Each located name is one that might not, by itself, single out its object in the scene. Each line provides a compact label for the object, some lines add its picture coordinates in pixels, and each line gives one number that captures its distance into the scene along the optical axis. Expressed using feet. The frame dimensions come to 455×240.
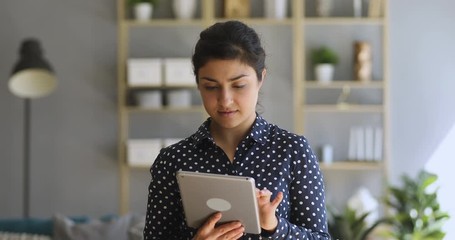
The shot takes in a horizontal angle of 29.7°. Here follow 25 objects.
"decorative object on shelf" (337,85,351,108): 20.83
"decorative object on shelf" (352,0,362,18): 20.58
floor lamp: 19.21
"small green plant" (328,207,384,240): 17.87
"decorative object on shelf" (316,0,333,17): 20.52
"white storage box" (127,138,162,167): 20.36
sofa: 15.27
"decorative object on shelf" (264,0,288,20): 20.45
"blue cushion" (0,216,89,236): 15.81
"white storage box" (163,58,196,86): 20.35
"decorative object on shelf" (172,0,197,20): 20.57
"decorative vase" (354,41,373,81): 20.30
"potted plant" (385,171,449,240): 19.15
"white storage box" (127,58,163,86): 20.33
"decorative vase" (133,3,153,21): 20.52
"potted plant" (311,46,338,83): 20.29
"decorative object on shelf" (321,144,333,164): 20.35
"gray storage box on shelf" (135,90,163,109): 20.40
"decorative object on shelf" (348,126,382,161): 20.36
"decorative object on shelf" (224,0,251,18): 20.63
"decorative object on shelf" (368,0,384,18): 20.38
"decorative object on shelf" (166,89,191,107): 20.40
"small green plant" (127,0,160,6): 20.53
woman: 5.80
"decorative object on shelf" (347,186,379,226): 20.11
